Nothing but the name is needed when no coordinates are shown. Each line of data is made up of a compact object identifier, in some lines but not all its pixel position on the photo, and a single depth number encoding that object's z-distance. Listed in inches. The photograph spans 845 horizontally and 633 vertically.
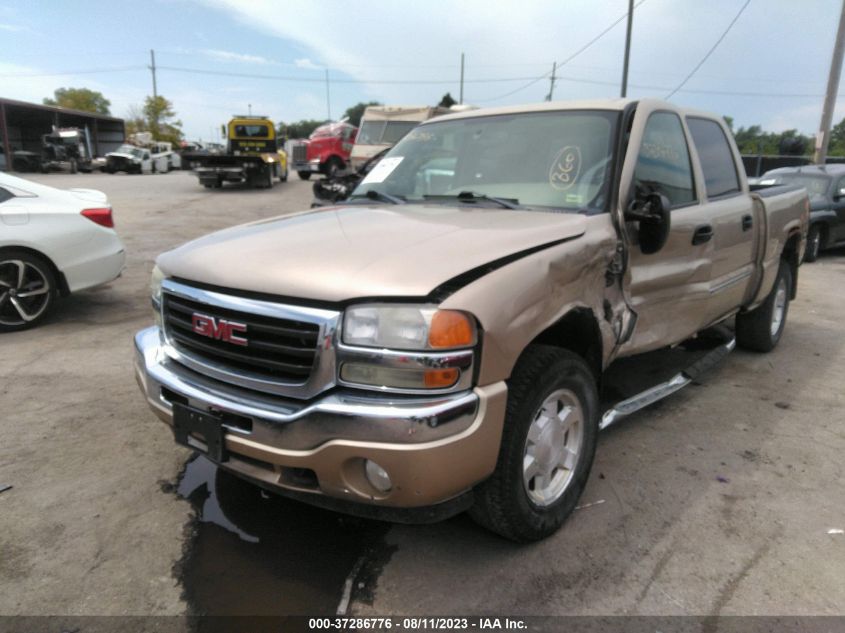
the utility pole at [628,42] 786.2
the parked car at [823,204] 427.2
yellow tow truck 828.0
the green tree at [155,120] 2775.6
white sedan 213.3
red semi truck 1059.3
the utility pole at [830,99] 645.3
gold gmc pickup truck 78.8
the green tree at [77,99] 3021.7
